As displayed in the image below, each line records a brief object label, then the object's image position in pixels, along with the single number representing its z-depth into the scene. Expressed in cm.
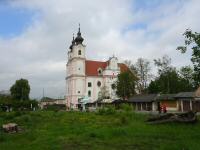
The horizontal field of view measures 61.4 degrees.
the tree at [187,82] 3898
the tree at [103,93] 5192
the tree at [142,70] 4022
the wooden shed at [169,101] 2893
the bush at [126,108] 2545
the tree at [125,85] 4096
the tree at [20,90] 5159
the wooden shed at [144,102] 3248
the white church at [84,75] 5406
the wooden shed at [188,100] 2584
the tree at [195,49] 959
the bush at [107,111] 2211
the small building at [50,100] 6394
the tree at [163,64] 3842
